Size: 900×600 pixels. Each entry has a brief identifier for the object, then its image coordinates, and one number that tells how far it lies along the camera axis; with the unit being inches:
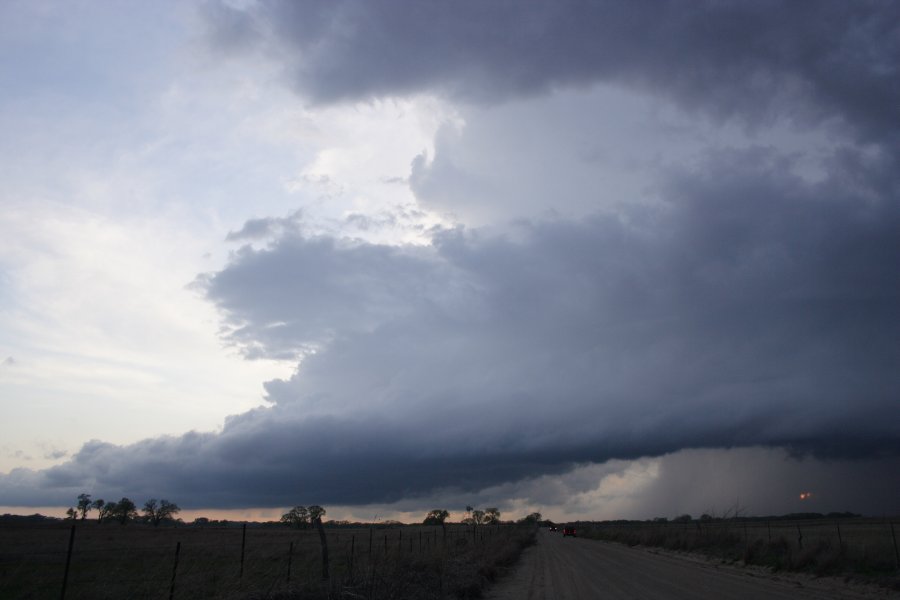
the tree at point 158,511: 6023.6
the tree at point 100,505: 5979.3
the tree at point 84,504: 5698.8
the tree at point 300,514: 2674.2
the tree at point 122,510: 5767.7
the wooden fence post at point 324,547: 572.1
